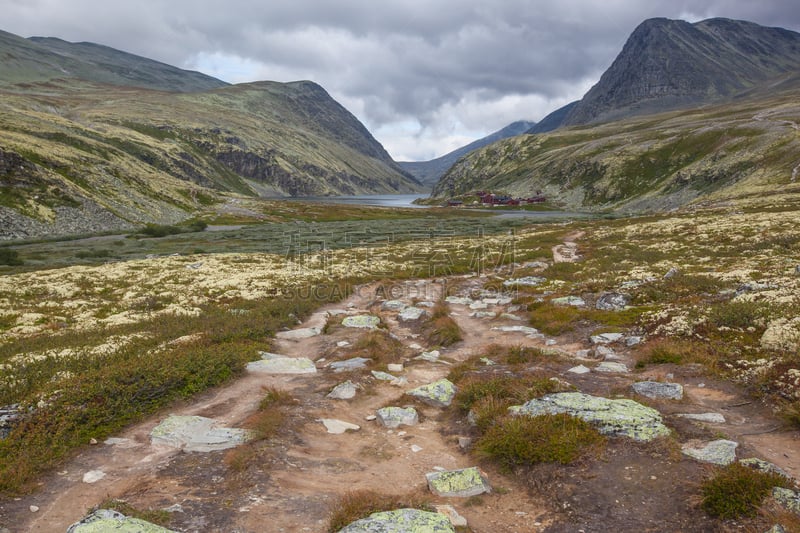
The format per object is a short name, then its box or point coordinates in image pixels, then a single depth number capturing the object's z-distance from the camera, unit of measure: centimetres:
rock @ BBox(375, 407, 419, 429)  1214
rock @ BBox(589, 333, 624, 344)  1814
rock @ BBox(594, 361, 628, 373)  1480
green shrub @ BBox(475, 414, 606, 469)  907
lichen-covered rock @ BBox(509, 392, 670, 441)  955
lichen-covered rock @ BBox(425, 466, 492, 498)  842
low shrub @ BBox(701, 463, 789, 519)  664
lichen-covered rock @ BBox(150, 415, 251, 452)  1029
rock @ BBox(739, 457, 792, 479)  737
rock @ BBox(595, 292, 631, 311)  2275
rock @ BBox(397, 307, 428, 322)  2559
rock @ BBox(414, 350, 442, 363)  1807
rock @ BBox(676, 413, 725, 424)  998
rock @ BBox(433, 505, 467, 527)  736
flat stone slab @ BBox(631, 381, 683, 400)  1170
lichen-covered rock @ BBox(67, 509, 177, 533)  657
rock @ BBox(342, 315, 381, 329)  2300
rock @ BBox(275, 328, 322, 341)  2183
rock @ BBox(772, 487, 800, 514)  647
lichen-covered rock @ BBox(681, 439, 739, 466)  821
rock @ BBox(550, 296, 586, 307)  2486
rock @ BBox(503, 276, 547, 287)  3290
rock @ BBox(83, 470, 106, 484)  883
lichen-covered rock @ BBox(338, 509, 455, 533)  680
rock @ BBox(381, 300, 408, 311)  2857
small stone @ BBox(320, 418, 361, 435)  1160
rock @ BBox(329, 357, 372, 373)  1653
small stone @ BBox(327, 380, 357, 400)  1391
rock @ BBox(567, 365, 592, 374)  1449
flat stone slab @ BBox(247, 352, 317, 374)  1644
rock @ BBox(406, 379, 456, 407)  1334
